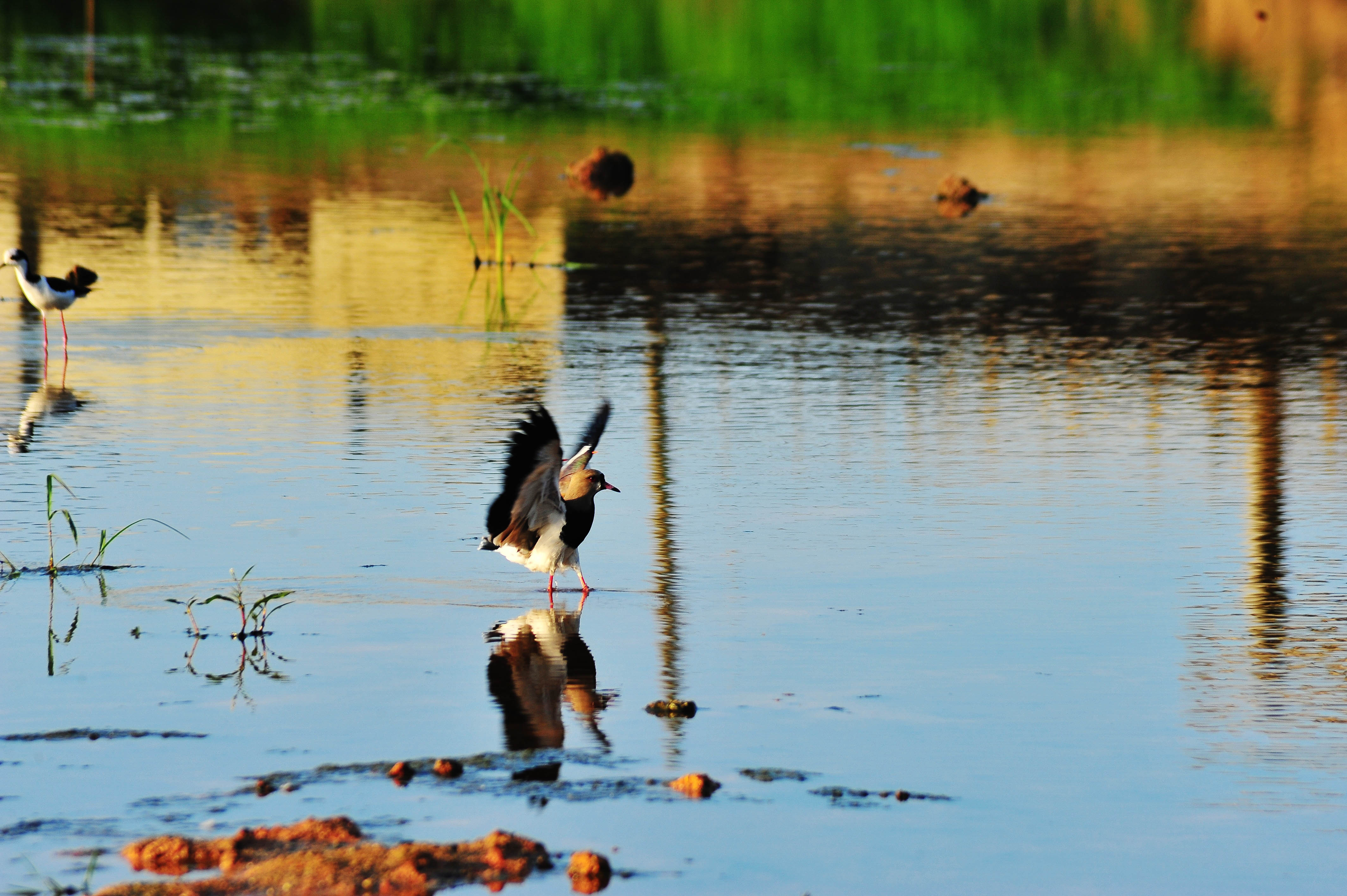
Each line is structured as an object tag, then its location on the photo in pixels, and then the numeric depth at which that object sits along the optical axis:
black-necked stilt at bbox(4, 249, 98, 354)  33.16
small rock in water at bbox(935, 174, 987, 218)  53.50
